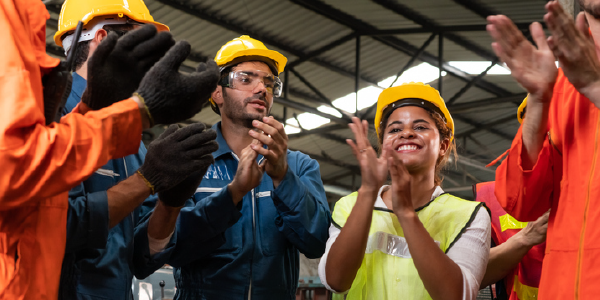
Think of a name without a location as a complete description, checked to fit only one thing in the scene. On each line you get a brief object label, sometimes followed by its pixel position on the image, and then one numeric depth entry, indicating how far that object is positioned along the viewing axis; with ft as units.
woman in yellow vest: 7.64
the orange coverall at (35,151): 4.90
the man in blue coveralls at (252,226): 8.91
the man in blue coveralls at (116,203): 6.64
